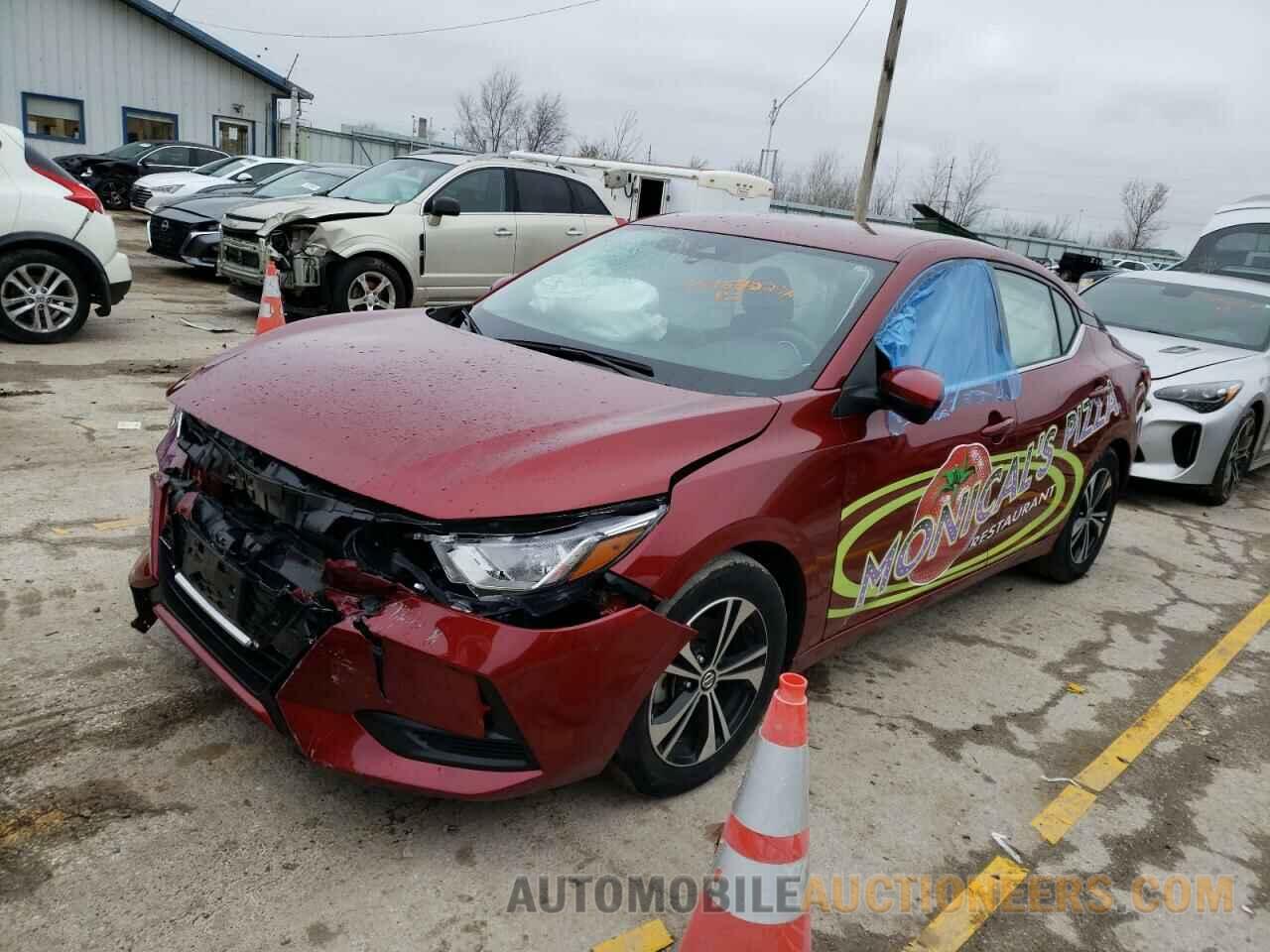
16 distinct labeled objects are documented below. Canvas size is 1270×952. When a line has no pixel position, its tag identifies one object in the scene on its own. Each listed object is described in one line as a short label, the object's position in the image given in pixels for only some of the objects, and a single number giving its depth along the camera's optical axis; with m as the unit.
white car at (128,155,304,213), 15.81
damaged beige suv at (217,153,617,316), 8.82
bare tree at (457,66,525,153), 43.91
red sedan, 2.29
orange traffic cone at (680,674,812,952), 2.01
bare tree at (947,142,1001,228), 54.62
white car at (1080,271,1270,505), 6.77
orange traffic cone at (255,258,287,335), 7.00
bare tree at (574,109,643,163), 41.95
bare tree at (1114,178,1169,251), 66.00
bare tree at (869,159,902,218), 54.59
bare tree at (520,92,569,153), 44.22
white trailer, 13.74
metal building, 23.55
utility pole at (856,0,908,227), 17.69
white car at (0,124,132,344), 7.35
